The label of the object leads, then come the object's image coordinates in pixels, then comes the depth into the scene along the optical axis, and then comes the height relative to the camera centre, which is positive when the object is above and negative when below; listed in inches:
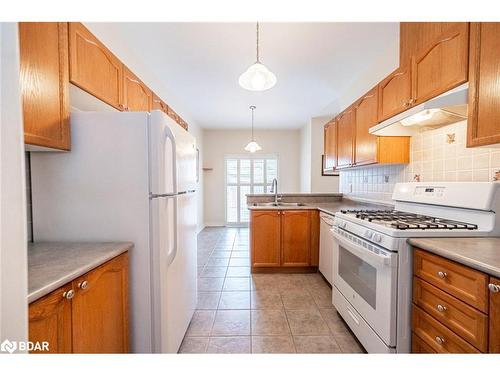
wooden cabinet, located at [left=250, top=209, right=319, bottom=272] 118.7 -29.8
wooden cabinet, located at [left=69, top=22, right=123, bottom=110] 50.9 +29.1
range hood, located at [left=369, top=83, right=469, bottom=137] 52.1 +18.1
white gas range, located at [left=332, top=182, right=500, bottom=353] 49.2 -15.7
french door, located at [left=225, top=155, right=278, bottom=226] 258.2 +3.5
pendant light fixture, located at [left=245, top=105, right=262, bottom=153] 191.6 +28.8
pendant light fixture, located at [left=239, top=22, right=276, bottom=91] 70.0 +32.3
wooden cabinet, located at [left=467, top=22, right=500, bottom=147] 43.3 +19.2
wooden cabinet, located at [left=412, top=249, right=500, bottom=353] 33.3 -21.4
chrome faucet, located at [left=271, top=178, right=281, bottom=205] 138.3 -11.1
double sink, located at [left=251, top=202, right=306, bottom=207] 135.8 -13.7
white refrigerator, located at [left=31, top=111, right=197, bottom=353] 50.6 -3.2
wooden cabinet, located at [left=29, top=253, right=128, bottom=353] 30.3 -21.0
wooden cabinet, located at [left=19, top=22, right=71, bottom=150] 39.3 +18.6
